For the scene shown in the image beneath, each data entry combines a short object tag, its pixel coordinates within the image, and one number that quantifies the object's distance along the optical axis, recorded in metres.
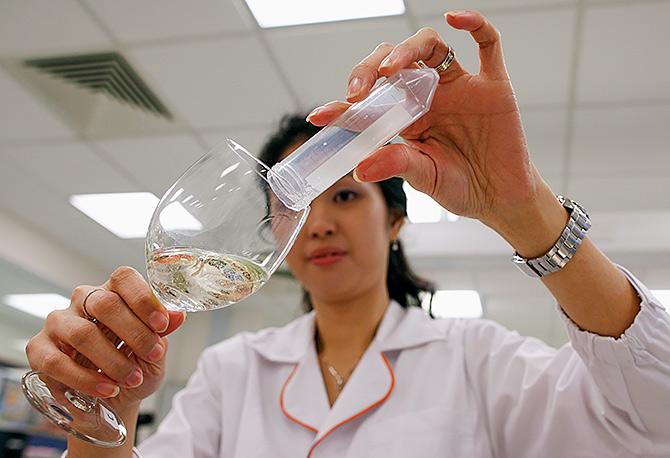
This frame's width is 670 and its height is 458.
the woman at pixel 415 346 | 0.76
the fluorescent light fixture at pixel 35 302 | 6.37
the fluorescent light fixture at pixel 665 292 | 5.44
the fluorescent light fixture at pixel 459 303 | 6.19
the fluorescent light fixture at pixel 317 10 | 2.52
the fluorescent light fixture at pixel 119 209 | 4.59
